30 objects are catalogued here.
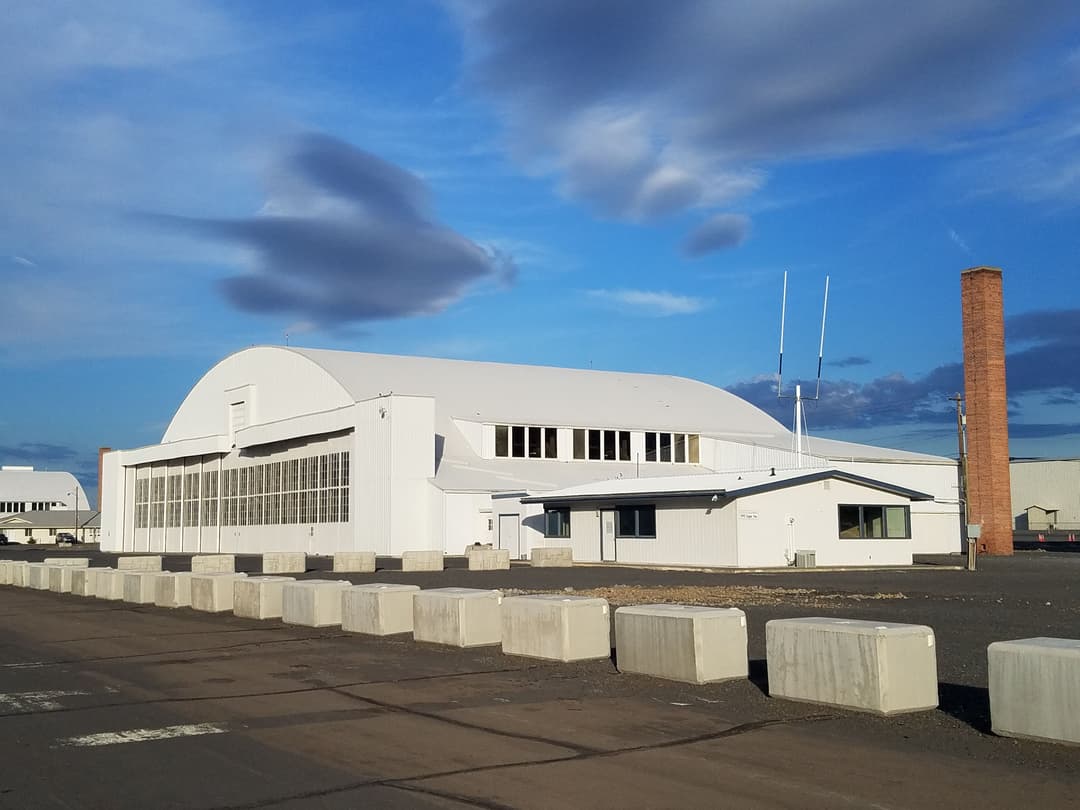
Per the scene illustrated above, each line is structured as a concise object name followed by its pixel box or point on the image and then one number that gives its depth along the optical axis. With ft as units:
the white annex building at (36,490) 524.11
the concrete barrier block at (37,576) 120.89
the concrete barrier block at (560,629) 50.21
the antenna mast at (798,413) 153.15
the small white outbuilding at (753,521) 133.90
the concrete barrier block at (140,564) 130.82
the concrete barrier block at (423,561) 136.77
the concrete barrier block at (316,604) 68.54
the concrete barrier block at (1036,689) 30.27
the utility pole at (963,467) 136.26
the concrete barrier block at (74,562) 121.86
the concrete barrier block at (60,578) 113.50
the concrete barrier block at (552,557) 146.20
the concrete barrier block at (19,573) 129.49
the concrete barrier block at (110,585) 99.30
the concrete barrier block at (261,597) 75.05
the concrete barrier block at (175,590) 87.71
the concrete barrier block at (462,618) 56.24
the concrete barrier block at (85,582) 105.09
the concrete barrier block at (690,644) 43.14
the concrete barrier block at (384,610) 62.64
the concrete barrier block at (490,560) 139.44
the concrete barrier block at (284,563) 138.82
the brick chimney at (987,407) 183.32
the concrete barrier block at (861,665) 35.88
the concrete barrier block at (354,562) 139.64
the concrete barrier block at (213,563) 130.93
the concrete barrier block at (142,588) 92.27
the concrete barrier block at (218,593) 81.25
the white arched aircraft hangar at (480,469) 142.82
